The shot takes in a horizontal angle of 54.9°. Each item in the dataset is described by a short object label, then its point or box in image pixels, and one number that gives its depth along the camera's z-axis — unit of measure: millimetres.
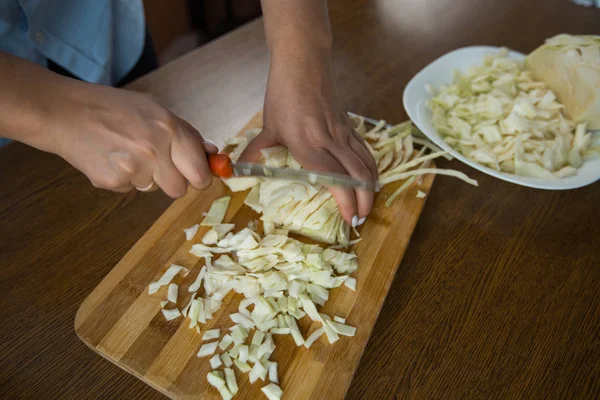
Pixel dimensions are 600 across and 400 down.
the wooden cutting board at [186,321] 407
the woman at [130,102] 387
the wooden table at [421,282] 413
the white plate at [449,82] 509
